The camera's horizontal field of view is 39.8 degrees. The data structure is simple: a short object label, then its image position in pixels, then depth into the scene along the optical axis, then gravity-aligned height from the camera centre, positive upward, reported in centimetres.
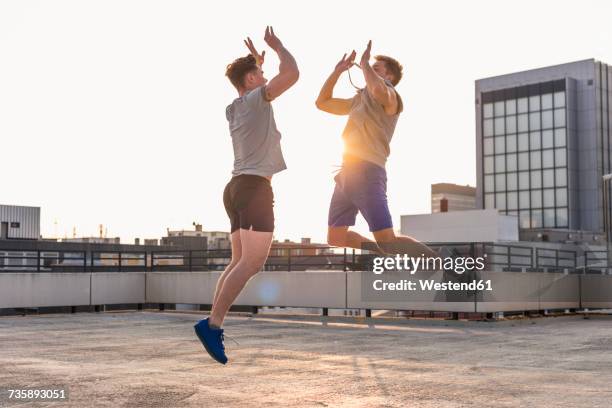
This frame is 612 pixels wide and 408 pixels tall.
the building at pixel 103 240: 8456 +104
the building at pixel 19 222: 7656 +253
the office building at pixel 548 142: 9275 +1219
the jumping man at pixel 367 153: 477 +56
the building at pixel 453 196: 17612 +1129
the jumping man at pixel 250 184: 475 +37
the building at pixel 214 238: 10225 +154
